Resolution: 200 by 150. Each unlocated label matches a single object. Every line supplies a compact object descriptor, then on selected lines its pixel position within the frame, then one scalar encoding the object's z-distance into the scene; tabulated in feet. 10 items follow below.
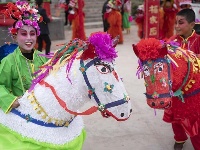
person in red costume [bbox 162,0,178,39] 33.22
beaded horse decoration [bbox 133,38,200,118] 8.02
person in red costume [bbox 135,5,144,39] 33.19
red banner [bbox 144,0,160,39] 29.94
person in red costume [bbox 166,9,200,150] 10.50
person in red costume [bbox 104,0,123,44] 32.07
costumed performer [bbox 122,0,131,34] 39.50
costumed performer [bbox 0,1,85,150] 8.12
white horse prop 6.32
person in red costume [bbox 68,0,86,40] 31.86
